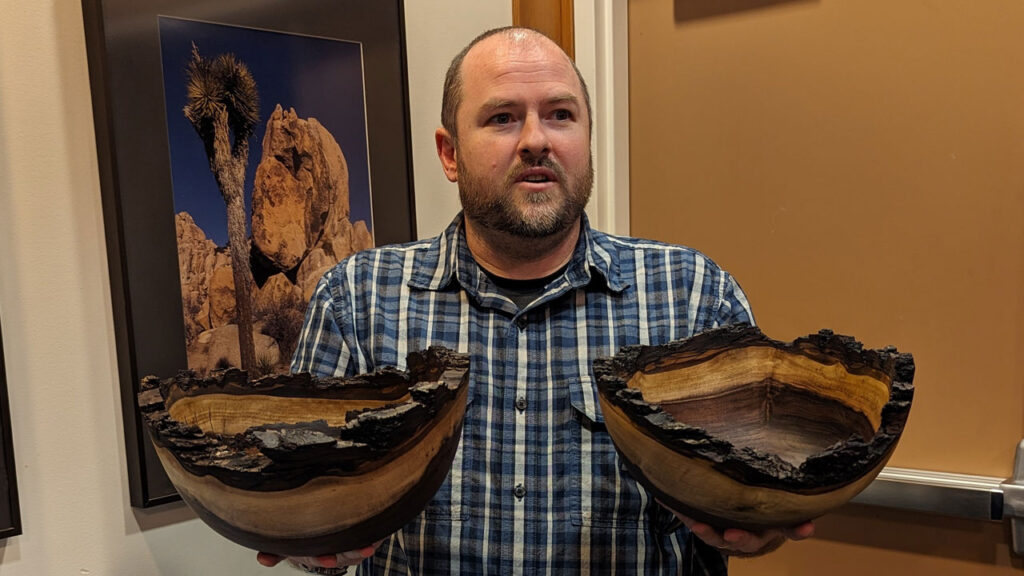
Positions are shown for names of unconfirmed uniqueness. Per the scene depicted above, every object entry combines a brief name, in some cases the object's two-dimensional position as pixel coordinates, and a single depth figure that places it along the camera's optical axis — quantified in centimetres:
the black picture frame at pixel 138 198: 114
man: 104
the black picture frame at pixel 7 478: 107
